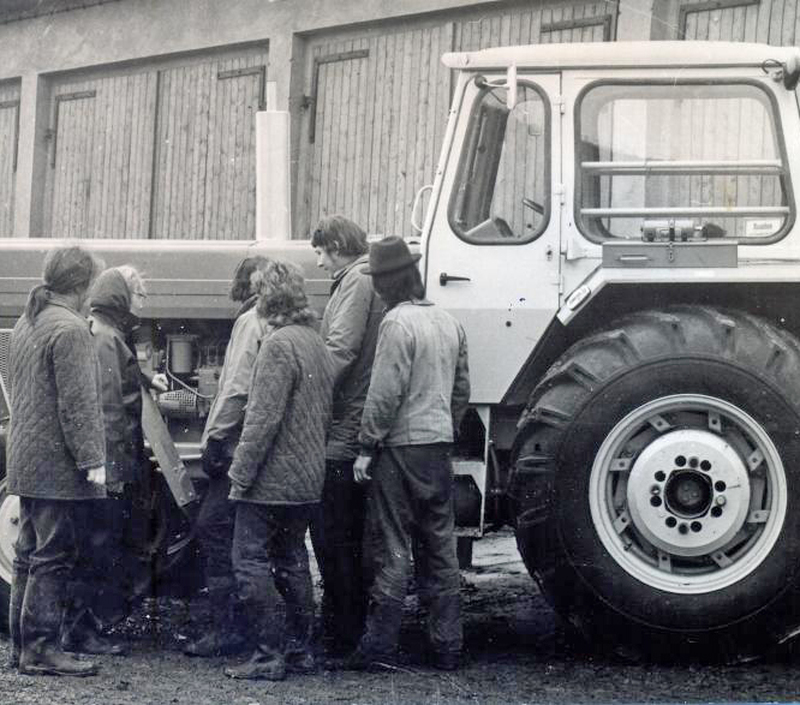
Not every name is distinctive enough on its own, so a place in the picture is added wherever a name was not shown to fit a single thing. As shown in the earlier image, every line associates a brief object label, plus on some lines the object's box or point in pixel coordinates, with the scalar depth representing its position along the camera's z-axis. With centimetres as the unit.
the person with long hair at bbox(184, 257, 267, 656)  580
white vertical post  700
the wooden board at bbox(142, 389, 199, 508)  622
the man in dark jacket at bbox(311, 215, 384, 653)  586
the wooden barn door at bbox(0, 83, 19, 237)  1572
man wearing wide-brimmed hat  558
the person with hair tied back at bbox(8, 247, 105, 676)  555
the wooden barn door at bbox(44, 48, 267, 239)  1334
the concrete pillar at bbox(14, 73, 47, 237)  1526
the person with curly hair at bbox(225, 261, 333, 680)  551
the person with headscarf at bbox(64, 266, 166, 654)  609
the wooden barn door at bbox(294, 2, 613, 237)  1158
